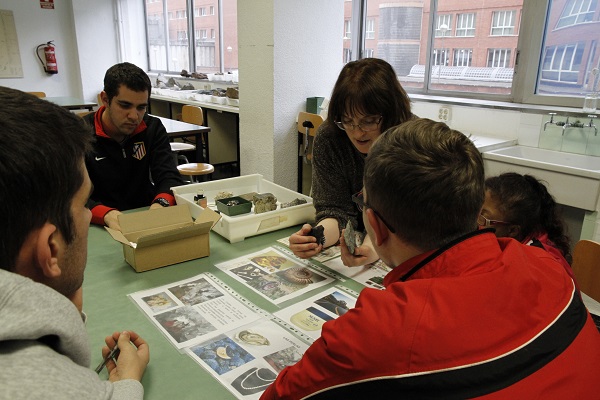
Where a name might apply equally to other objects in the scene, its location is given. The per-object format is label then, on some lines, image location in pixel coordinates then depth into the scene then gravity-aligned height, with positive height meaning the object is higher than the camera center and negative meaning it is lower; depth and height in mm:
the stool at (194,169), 3717 -857
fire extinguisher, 6543 +77
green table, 871 -601
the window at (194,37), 5809 +401
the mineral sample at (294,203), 1774 -528
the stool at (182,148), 3998 -729
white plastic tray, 1539 -535
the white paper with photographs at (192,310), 1033 -598
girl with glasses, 1424 -443
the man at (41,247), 488 -240
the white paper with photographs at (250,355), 879 -600
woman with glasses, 1418 -265
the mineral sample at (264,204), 1703 -514
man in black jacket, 1939 -387
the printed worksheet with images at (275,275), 1226 -598
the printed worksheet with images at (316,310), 1066 -599
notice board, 6160 +185
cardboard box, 1309 -519
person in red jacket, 604 -344
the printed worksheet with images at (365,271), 1295 -601
